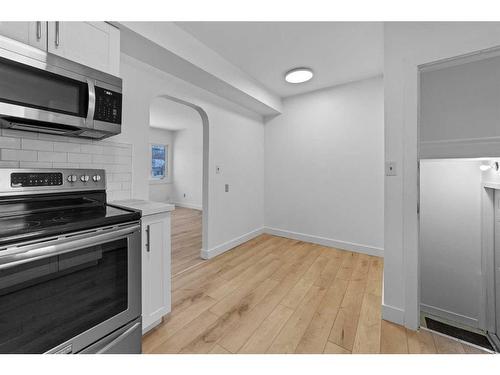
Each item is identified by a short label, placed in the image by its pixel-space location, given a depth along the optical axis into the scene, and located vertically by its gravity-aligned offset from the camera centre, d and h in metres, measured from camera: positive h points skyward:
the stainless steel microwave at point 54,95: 1.07 +0.53
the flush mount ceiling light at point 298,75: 2.67 +1.46
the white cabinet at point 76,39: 1.15 +0.88
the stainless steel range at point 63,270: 0.89 -0.39
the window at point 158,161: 6.99 +0.92
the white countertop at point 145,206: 1.40 -0.12
